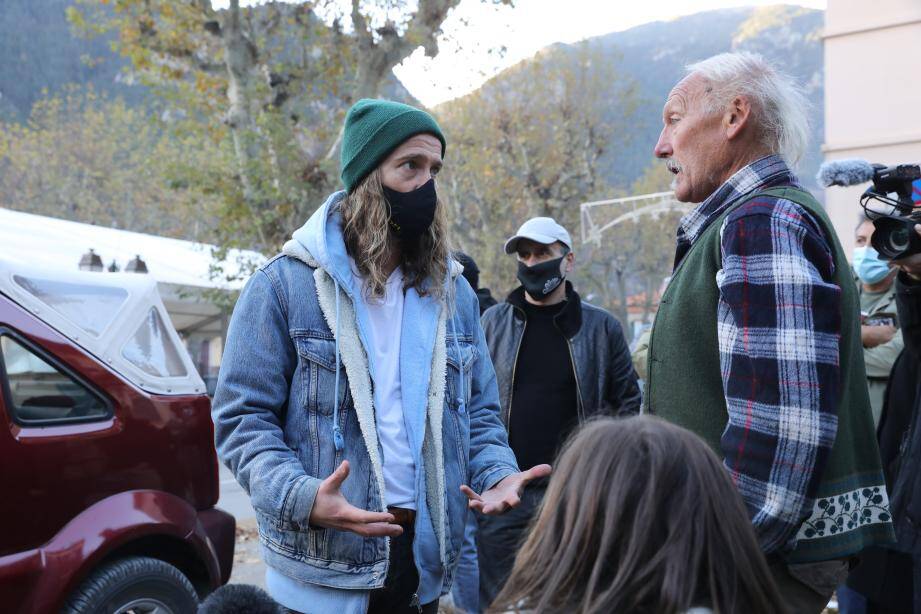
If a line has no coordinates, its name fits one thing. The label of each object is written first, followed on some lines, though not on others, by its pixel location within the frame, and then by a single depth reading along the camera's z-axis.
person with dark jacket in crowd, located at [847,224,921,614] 2.88
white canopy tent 13.95
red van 3.29
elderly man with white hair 1.67
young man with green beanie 2.02
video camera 2.50
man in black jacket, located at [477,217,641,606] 4.19
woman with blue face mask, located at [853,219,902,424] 4.11
